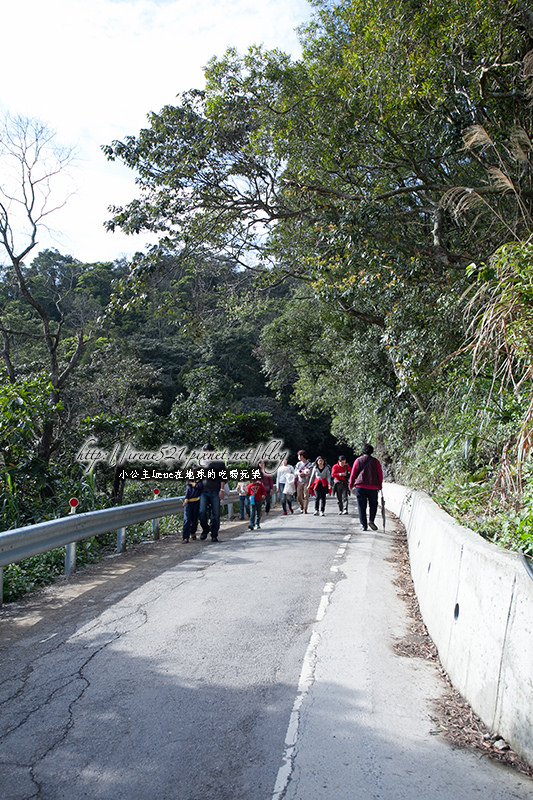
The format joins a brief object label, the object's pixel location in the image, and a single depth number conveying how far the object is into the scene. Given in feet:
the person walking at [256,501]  46.96
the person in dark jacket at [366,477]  41.86
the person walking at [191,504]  38.22
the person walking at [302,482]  59.98
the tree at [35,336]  42.24
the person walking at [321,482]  55.67
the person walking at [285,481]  58.28
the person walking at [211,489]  38.29
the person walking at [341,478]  56.13
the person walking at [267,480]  55.53
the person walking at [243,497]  55.62
